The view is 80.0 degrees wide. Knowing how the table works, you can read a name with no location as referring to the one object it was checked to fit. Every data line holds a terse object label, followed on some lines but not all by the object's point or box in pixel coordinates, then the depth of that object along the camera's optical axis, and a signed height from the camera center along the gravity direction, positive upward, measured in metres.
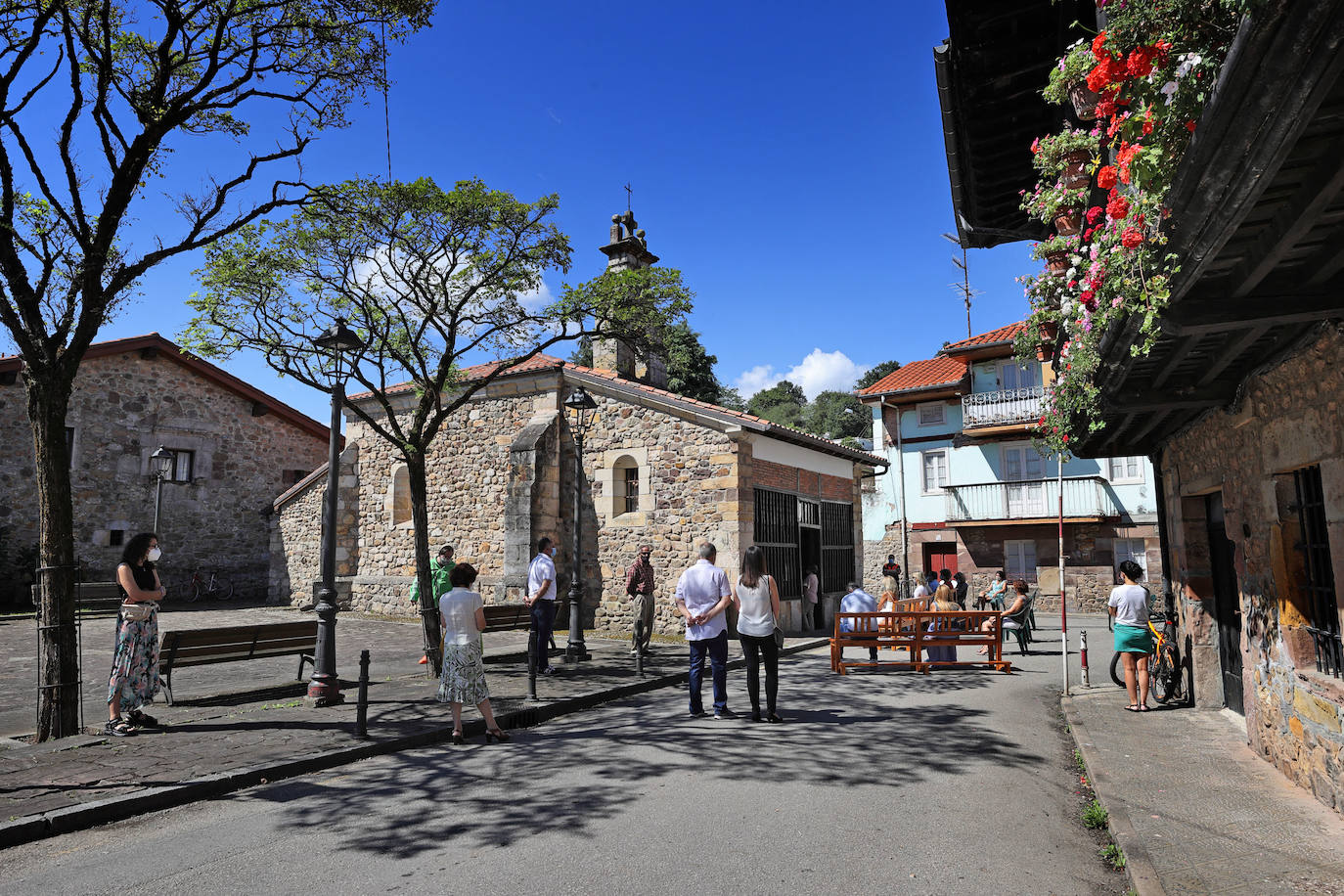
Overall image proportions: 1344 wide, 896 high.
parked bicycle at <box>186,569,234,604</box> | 22.81 -0.84
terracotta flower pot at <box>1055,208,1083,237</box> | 5.80 +2.38
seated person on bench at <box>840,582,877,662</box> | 12.12 -0.84
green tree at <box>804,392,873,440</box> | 51.38 +8.64
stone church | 15.43 +1.30
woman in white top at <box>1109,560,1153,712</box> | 7.96 -0.94
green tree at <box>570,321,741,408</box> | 34.81 +7.77
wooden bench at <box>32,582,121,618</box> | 18.61 -0.90
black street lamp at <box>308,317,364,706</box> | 8.29 -0.38
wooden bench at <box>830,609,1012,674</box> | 11.02 -1.25
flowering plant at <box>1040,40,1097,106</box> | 4.34 +2.71
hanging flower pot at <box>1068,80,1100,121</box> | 4.88 +2.74
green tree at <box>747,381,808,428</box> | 56.12 +10.91
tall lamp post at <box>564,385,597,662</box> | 11.55 -0.45
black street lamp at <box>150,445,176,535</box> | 21.10 +2.60
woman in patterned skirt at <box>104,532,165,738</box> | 6.90 -0.79
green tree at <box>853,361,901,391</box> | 55.66 +12.13
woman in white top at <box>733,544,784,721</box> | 7.73 -0.68
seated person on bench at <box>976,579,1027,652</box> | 13.22 -1.04
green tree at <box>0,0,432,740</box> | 6.66 +3.57
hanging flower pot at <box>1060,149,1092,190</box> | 5.26 +2.48
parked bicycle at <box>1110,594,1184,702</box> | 8.38 -1.32
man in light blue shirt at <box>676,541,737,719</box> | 7.91 -0.67
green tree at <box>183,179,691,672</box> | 10.46 +3.75
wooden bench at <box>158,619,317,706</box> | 8.17 -0.94
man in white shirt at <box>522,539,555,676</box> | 10.19 -0.50
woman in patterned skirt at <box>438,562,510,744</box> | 6.77 -0.81
